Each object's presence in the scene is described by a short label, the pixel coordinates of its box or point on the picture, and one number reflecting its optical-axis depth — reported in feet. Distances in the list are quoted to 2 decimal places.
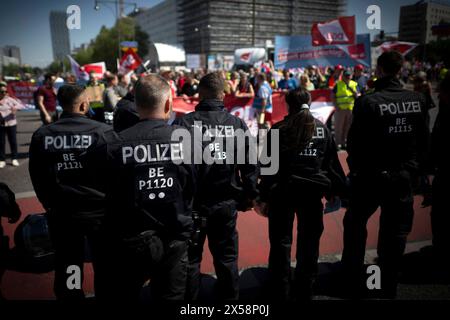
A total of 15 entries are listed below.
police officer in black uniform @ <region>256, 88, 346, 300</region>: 9.54
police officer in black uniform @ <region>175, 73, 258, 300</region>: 9.05
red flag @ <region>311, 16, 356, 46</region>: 30.19
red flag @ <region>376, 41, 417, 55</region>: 34.35
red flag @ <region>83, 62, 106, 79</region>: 58.45
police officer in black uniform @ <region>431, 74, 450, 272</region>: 10.89
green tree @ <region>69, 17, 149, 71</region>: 252.21
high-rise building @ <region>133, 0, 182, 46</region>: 413.18
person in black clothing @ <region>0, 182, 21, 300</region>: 9.32
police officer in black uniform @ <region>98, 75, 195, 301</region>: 6.61
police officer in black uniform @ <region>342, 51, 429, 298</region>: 9.86
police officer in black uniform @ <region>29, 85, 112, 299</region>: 8.49
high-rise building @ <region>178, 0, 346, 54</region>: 193.49
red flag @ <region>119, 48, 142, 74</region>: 41.55
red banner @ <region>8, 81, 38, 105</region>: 52.21
